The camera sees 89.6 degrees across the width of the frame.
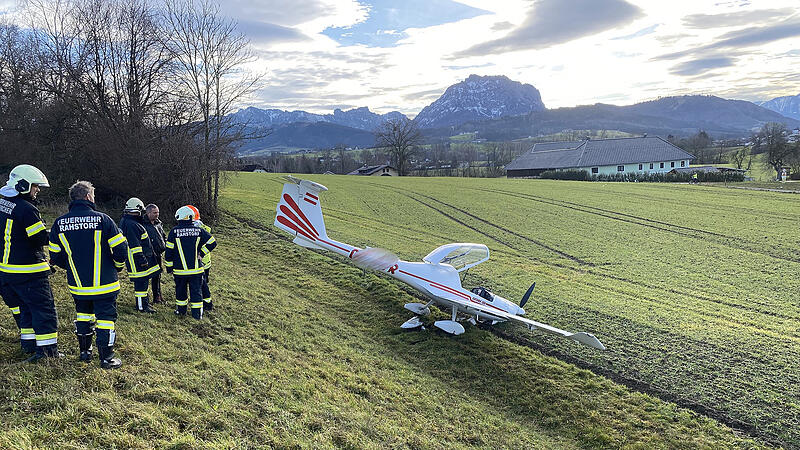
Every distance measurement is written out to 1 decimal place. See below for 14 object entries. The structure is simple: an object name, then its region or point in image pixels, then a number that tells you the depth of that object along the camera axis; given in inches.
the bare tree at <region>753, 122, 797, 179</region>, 2827.3
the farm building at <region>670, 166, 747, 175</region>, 2923.5
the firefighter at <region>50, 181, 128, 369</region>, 244.8
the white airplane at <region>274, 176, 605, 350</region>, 483.2
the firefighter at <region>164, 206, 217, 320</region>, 371.9
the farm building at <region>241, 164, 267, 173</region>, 4050.7
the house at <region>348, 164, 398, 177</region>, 4126.5
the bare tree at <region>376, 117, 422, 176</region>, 3811.5
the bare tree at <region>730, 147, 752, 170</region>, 3594.0
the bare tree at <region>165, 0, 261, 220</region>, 1023.0
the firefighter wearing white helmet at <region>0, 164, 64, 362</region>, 238.2
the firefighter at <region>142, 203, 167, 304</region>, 401.4
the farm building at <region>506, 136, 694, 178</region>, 3243.1
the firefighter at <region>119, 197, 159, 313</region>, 357.8
